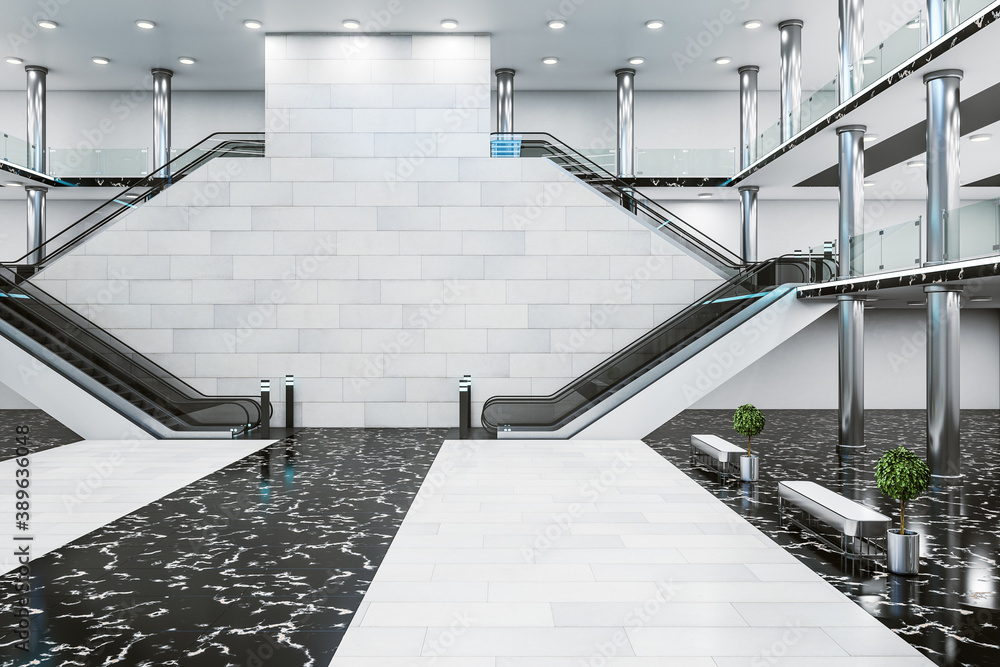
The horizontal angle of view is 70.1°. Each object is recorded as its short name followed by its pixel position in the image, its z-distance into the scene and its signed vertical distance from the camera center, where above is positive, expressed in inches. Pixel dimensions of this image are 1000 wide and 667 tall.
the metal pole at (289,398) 696.4 -54.1
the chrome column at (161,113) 916.0 +295.6
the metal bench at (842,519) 273.6 -70.5
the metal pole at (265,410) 625.9 -59.9
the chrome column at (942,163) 478.6 +123.7
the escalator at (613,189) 727.7 +160.3
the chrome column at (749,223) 887.7 +151.2
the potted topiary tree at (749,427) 426.9 -52.0
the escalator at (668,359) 604.7 -12.7
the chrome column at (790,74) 757.3 +293.9
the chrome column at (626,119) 896.9 +287.5
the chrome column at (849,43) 630.5 +270.9
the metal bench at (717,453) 441.7 -70.0
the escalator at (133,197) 714.2 +146.7
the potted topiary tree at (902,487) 258.5 -53.3
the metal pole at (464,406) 638.5 -57.3
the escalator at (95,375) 587.5 -27.8
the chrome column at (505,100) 912.3 +314.7
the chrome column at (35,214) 889.4 +160.0
